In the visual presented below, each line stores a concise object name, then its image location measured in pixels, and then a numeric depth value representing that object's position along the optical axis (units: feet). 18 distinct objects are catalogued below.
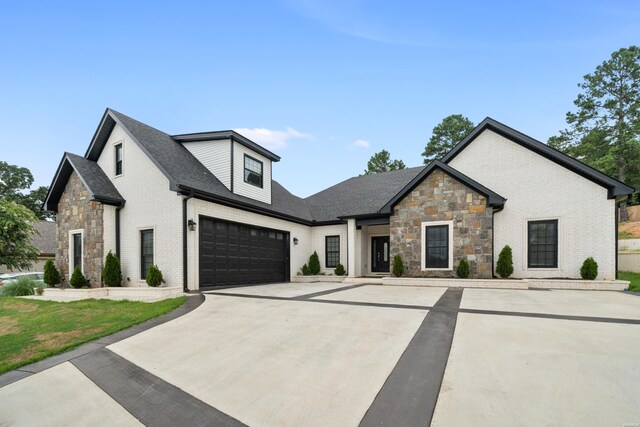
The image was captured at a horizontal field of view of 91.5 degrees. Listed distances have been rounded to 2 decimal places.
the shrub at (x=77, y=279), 36.99
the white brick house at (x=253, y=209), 36.24
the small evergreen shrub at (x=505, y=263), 38.11
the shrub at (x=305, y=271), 54.57
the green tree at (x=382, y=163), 131.34
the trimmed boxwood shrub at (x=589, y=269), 35.58
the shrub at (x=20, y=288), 41.88
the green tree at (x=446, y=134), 121.80
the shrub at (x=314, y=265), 54.80
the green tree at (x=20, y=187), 122.60
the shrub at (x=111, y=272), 35.65
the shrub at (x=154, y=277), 33.03
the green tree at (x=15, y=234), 26.32
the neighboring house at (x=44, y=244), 78.84
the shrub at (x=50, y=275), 39.55
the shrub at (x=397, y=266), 42.47
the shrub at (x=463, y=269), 38.52
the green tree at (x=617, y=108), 83.61
